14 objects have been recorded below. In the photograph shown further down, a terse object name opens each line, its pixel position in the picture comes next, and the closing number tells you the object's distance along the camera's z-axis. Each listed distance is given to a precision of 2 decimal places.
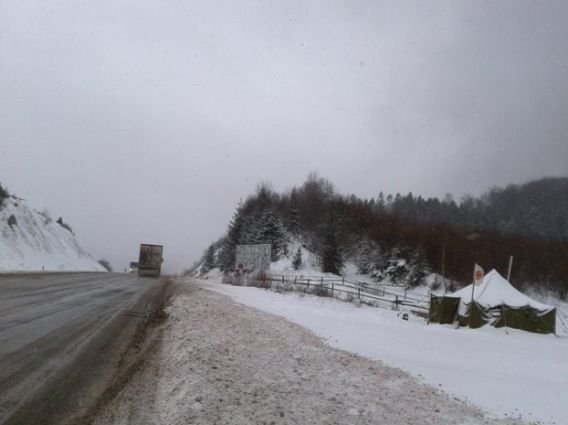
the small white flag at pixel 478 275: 19.67
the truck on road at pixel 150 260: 46.88
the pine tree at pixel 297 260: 66.19
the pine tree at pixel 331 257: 69.50
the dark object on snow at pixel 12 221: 48.88
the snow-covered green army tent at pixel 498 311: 21.53
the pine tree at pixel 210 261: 84.24
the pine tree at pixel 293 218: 77.25
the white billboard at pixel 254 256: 40.75
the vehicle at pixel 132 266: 98.52
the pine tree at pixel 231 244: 68.12
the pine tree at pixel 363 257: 79.94
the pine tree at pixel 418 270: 67.56
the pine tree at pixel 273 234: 67.38
